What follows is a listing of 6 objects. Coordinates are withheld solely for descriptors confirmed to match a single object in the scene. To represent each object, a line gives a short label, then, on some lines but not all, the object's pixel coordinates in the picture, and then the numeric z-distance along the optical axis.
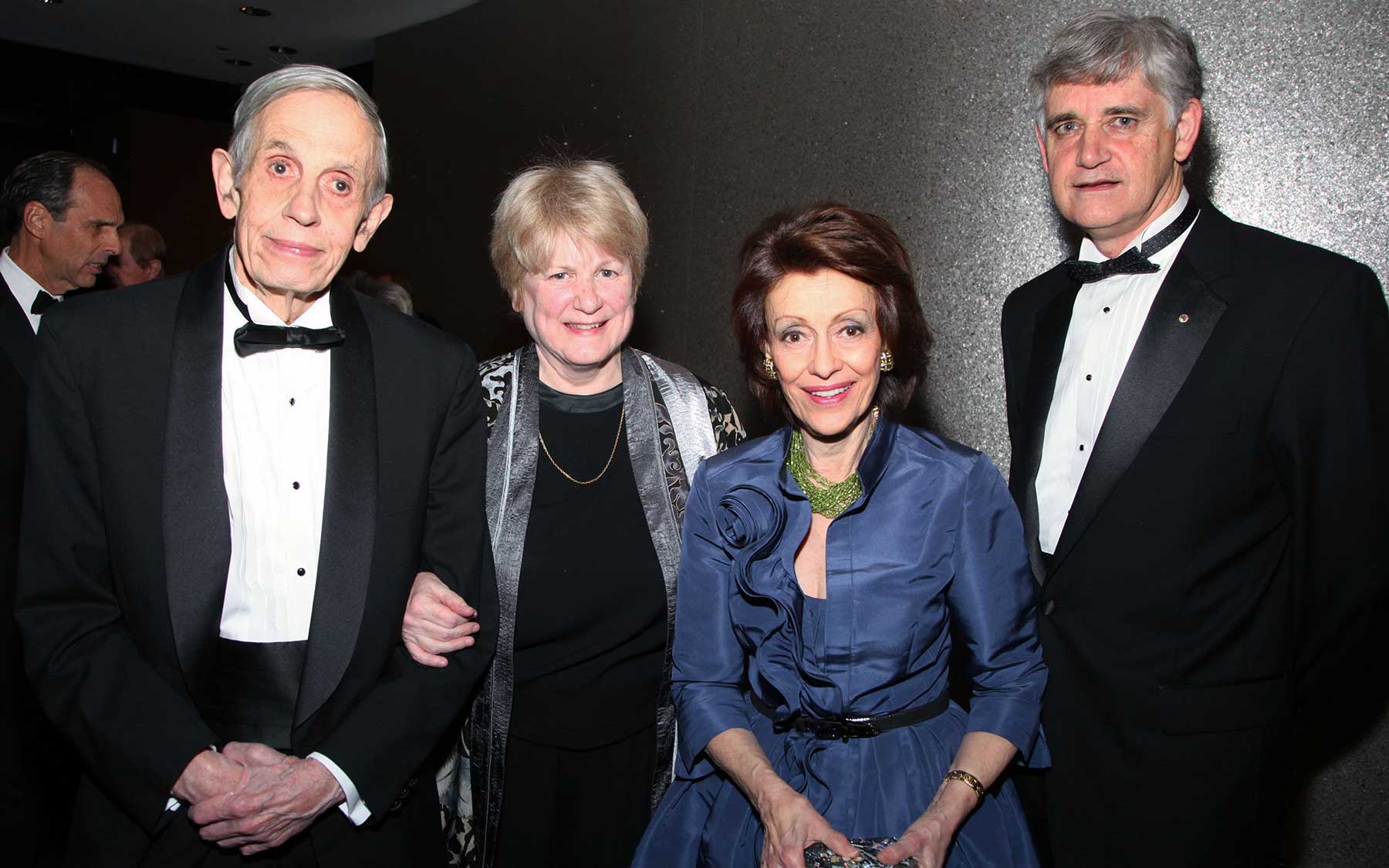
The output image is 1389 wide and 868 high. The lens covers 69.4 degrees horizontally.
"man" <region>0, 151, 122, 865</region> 2.81
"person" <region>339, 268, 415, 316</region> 6.01
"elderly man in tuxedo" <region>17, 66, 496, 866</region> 1.65
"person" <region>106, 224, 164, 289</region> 6.13
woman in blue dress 1.82
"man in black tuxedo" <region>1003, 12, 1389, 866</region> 1.83
